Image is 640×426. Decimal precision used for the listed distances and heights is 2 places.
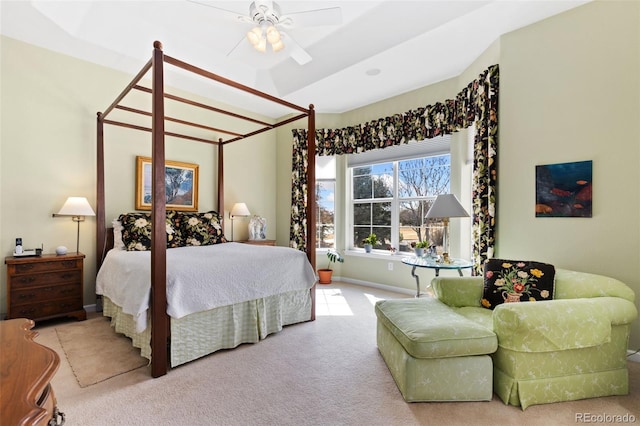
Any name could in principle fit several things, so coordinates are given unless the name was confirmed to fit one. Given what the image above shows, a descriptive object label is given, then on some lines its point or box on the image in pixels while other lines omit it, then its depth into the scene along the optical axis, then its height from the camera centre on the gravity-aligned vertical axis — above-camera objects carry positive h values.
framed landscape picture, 4.04 +0.39
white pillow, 3.47 -0.26
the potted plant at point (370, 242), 4.93 -0.48
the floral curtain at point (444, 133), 3.21 +1.07
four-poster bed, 2.19 -0.07
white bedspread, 2.31 -0.57
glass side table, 3.13 -0.55
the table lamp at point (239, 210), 4.79 +0.04
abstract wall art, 2.61 +0.20
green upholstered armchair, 1.83 -0.84
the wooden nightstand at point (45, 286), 2.96 -0.75
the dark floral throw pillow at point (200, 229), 3.94 -0.22
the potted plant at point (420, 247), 4.06 -0.46
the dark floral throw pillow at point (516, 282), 2.32 -0.54
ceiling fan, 2.58 +1.68
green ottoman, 1.87 -0.94
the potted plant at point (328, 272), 5.01 -0.98
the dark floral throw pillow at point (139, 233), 3.41 -0.23
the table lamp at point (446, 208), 3.20 +0.04
